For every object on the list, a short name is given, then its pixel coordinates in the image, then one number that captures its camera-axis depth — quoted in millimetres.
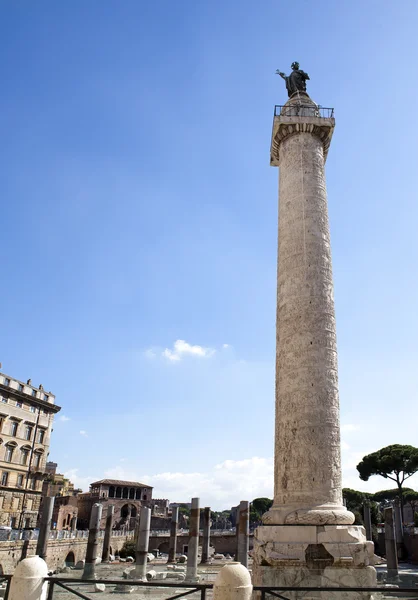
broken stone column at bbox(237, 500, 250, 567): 21141
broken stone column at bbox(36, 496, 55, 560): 22203
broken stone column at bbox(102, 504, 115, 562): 30792
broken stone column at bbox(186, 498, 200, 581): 19891
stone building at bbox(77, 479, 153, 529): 65062
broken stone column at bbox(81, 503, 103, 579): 20484
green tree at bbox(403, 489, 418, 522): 61500
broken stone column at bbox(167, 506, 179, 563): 31328
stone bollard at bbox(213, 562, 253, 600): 5332
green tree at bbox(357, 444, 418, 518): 44406
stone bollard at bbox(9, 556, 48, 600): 5746
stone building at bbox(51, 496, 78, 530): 52719
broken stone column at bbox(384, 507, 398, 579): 20469
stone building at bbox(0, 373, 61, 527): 38000
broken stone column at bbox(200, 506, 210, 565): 29950
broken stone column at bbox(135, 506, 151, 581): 19500
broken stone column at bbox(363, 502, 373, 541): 24295
